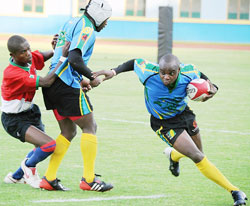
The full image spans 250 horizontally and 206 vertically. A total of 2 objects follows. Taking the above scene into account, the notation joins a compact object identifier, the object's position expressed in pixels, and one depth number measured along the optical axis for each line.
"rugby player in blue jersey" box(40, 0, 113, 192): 12.82
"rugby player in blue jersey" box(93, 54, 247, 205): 12.41
